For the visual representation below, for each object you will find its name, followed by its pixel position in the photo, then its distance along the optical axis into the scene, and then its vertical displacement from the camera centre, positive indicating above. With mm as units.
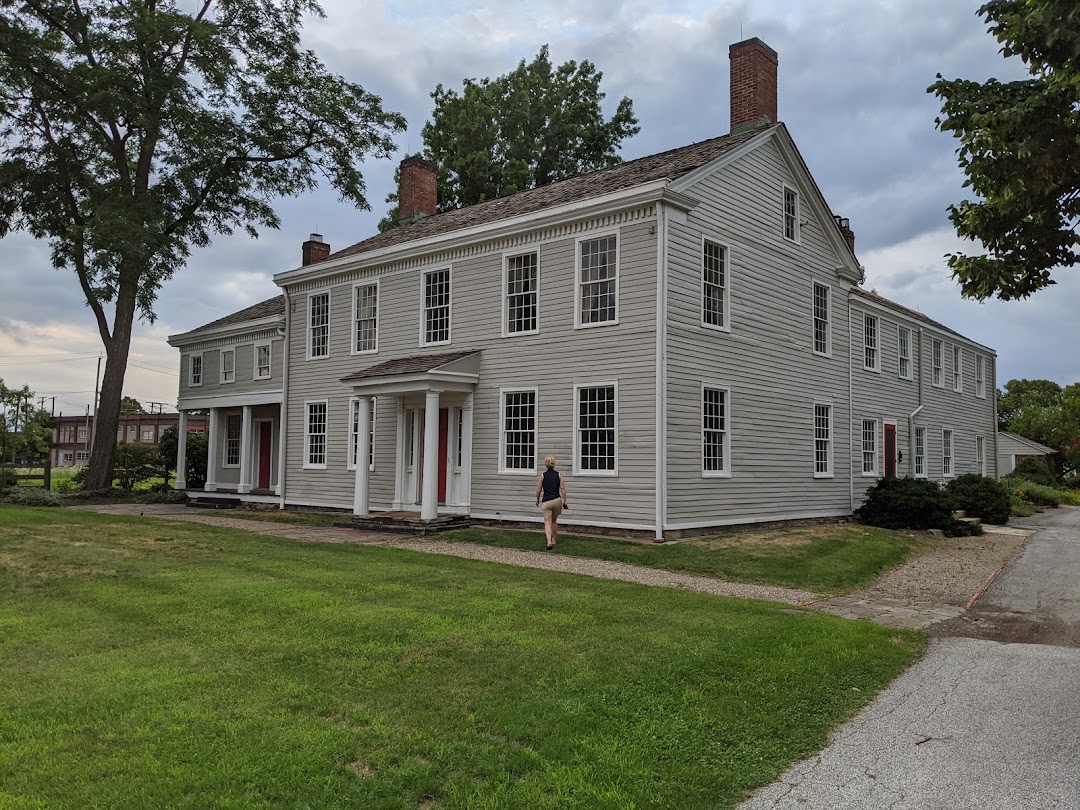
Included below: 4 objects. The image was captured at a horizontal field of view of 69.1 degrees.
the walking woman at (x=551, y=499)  13838 -722
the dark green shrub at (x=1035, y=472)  37625 -196
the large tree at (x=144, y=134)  23922 +10666
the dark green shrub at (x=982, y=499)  22000 -905
